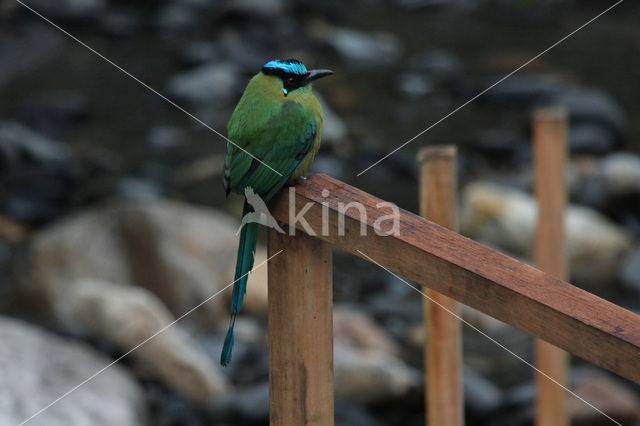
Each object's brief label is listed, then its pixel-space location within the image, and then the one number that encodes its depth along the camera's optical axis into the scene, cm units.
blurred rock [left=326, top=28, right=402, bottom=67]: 2281
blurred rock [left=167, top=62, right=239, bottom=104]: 2000
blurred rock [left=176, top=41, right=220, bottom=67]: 2194
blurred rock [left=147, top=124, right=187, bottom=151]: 1816
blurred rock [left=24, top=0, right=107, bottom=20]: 2455
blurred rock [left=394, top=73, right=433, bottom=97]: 2095
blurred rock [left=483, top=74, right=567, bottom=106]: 2028
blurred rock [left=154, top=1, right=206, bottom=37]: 2459
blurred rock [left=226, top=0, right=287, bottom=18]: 2517
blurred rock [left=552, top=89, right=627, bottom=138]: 1828
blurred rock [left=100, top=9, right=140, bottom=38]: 2402
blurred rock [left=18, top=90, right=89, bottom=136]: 1884
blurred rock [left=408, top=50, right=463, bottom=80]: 2178
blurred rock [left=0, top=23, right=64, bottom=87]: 2180
